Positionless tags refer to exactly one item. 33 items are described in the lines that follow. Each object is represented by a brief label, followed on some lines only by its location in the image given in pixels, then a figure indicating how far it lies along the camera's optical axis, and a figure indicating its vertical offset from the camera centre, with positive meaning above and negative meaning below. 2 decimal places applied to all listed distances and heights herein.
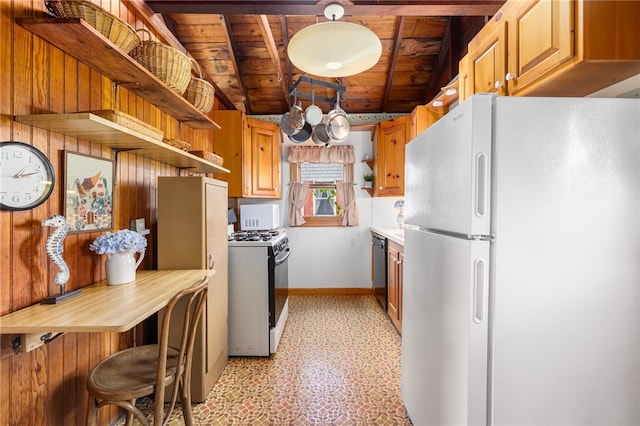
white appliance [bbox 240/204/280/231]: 3.77 -0.08
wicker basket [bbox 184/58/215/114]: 2.37 +0.88
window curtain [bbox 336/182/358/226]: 4.54 +0.13
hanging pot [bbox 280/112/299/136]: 3.45 +0.91
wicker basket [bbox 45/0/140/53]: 1.34 +0.85
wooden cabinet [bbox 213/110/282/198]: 3.55 +0.68
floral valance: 4.52 +0.80
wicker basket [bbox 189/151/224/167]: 2.39 +0.42
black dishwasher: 3.71 -0.70
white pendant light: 1.54 +0.82
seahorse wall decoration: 1.33 -0.15
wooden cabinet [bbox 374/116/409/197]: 3.89 +0.70
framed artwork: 1.53 +0.09
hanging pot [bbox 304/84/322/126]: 3.33 +1.00
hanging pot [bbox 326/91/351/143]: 3.34 +0.91
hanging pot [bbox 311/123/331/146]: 3.78 +0.90
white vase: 1.71 -0.31
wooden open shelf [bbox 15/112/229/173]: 1.26 +0.36
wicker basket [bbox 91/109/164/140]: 1.43 +0.42
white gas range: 2.70 -0.74
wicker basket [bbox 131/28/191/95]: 1.86 +0.89
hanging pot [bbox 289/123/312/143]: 3.74 +0.89
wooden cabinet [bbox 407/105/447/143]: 3.48 +1.05
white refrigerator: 1.16 -0.18
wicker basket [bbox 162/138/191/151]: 2.08 +0.44
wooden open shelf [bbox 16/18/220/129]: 1.28 +0.74
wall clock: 1.20 +0.13
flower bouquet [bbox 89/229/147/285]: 1.63 -0.21
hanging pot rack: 3.31 +1.32
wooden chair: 1.35 -0.75
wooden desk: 1.12 -0.40
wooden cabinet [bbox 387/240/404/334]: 3.05 -0.72
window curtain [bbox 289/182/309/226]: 4.54 +0.17
